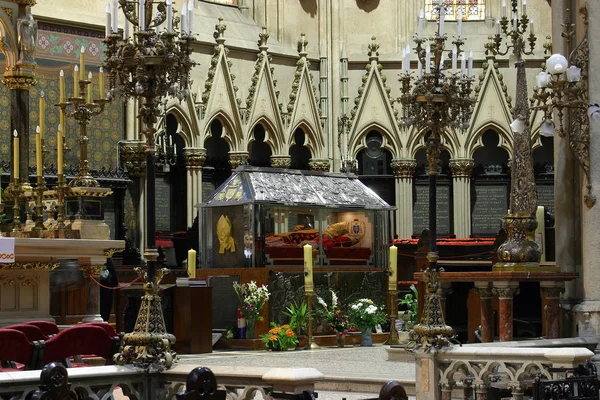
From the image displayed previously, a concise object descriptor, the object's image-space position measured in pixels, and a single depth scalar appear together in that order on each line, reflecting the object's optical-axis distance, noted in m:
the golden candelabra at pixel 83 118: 15.04
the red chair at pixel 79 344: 9.27
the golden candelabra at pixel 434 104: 10.78
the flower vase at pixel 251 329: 16.89
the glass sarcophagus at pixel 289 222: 17.56
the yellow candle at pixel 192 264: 17.27
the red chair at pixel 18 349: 8.95
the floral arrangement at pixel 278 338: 16.28
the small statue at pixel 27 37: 14.52
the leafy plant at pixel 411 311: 19.11
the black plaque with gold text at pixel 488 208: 28.03
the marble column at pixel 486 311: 13.06
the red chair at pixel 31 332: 9.88
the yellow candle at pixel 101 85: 15.29
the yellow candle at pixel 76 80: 14.96
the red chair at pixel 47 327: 10.73
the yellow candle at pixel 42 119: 14.60
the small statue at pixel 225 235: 17.70
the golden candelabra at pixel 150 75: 9.16
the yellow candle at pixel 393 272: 17.78
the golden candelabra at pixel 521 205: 13.26
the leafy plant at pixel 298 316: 17.05
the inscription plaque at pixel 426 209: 27.94
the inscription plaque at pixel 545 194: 27.98
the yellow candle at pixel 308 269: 16.86
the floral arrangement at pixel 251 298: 16.62
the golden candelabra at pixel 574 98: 11.94
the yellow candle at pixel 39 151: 13.99
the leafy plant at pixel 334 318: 17.53
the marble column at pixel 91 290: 14.09
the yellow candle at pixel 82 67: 15.07
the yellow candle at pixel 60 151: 14.07
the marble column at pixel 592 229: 12.37
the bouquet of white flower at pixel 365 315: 17.53
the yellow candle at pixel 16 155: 14.12
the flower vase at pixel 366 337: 17.69
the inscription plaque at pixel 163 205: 25.05
